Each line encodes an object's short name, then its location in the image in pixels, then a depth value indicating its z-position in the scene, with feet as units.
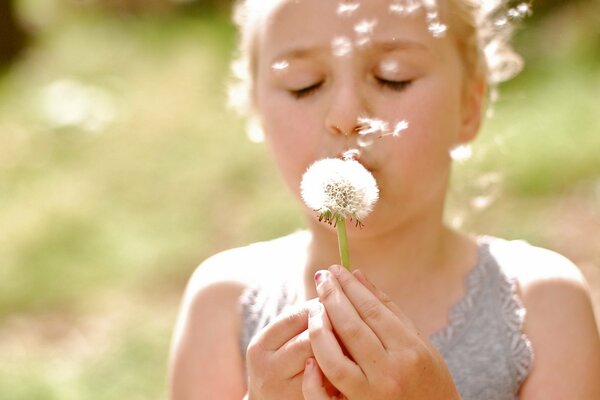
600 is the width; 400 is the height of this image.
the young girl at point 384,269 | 2.95
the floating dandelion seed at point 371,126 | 3.16
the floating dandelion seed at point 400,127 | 3.22
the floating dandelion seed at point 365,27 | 3.22
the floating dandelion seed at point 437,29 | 3.31
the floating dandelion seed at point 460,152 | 3.43
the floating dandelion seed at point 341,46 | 3.22
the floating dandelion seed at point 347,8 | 3.25
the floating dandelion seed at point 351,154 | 3.15
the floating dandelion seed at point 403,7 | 3.27
